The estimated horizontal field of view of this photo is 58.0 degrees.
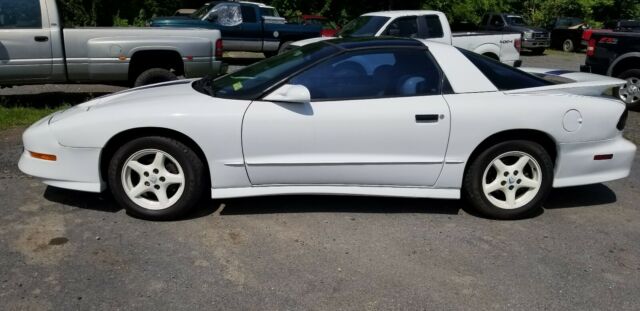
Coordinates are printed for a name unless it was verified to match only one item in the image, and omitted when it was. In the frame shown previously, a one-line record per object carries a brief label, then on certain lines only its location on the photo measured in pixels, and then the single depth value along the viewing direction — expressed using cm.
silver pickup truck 764
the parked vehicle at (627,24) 2014
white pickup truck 1080
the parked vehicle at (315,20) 2058
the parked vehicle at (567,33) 2311
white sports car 404
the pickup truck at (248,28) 1484
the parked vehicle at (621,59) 900
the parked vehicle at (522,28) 2102
